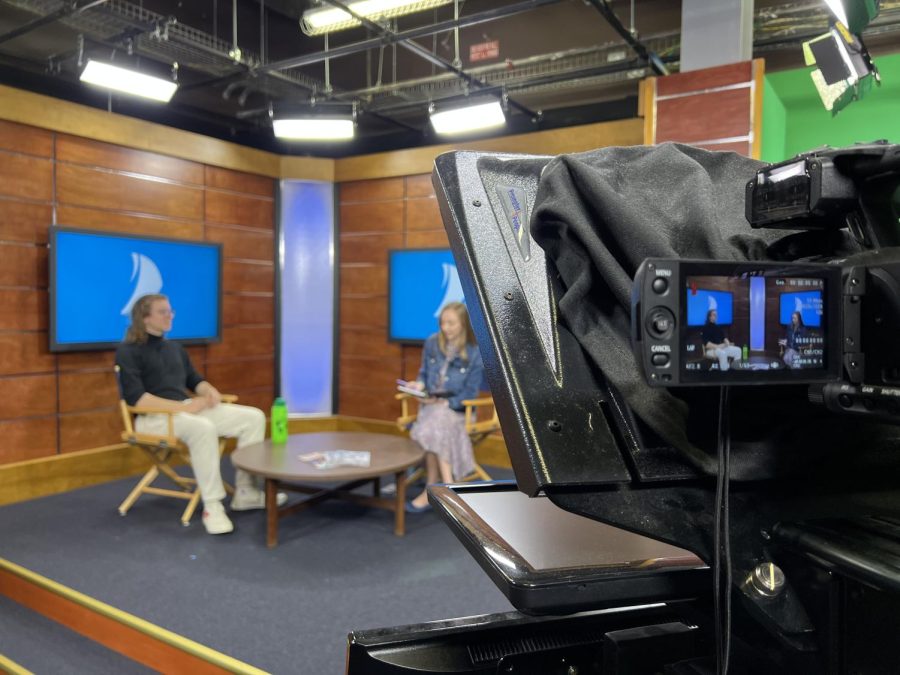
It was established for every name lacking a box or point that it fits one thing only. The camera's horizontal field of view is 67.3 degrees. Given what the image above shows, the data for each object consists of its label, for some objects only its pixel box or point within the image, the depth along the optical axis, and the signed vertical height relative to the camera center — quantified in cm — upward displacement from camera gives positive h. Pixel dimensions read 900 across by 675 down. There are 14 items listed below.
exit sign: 527 +212
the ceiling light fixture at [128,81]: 411 +148
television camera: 61 -10
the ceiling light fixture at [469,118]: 466 +143
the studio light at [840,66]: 325 +129
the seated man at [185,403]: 397 -54
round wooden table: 352 -79
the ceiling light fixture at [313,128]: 497 +142
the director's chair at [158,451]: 400 -82
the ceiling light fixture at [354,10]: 389 +186
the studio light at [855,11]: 195 +92
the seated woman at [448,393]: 430 -48
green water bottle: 423 -66
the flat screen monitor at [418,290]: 580 +26
